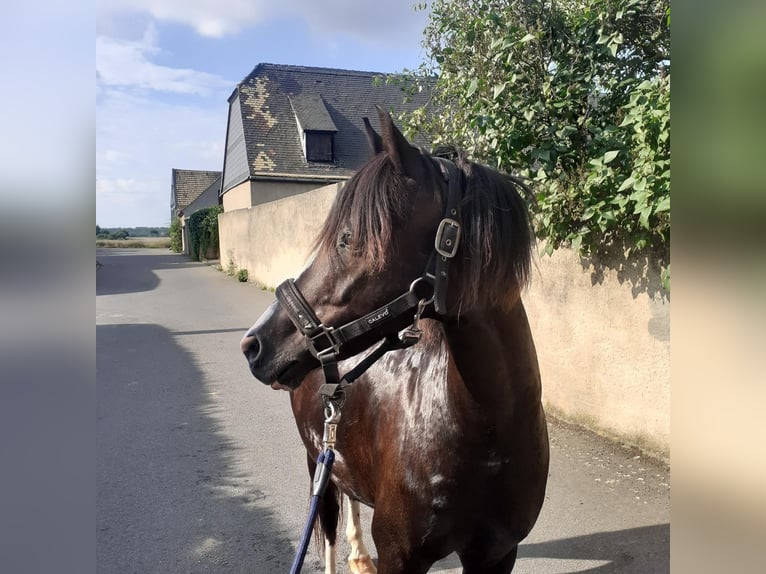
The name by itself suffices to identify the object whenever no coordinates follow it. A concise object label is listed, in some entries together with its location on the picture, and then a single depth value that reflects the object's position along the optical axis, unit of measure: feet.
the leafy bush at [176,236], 134.31
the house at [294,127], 74.54
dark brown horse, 5.04
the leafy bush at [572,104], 13.51
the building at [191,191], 137.90
